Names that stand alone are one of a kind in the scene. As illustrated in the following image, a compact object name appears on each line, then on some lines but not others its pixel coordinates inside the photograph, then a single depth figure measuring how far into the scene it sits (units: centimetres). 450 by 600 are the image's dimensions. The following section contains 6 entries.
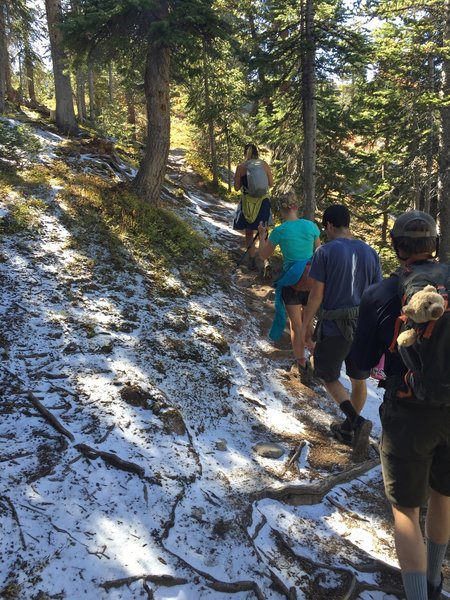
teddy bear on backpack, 219
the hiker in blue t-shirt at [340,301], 440
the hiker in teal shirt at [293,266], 557
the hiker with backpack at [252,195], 855
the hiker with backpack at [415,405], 234
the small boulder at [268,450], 439
